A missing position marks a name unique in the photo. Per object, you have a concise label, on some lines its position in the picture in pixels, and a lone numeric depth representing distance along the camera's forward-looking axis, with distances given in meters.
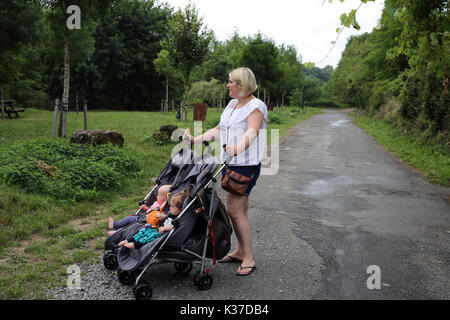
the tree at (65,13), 11.78
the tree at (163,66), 31.86
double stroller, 3.44
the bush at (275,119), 26.80
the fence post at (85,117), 13.55
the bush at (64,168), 6.17
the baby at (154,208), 4.21
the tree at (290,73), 47.44
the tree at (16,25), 12.93
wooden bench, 21.17
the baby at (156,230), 3.51
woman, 3.75
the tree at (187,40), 21.50
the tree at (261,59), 33.69
